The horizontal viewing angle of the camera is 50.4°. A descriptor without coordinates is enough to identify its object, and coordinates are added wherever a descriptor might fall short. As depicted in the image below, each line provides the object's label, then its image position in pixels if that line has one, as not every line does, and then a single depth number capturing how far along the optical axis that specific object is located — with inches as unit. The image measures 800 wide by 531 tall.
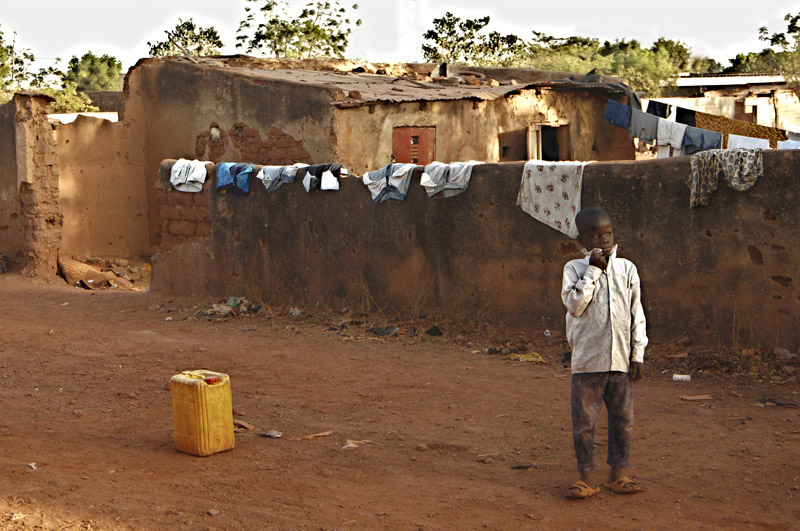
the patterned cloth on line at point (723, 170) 259.8
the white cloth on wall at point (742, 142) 413.4
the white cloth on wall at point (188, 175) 408.5
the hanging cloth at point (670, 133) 508.4
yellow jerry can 194.4
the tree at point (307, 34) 1264.8
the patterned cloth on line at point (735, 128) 472.7
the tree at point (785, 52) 1272.1
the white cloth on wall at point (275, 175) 381.4
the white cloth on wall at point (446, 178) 325.1
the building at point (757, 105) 914.7
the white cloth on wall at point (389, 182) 342.6
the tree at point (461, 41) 1638.8
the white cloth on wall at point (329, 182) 366.3
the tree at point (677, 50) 1813.5
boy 165.2
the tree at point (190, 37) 1582.2
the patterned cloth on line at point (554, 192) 298.8
